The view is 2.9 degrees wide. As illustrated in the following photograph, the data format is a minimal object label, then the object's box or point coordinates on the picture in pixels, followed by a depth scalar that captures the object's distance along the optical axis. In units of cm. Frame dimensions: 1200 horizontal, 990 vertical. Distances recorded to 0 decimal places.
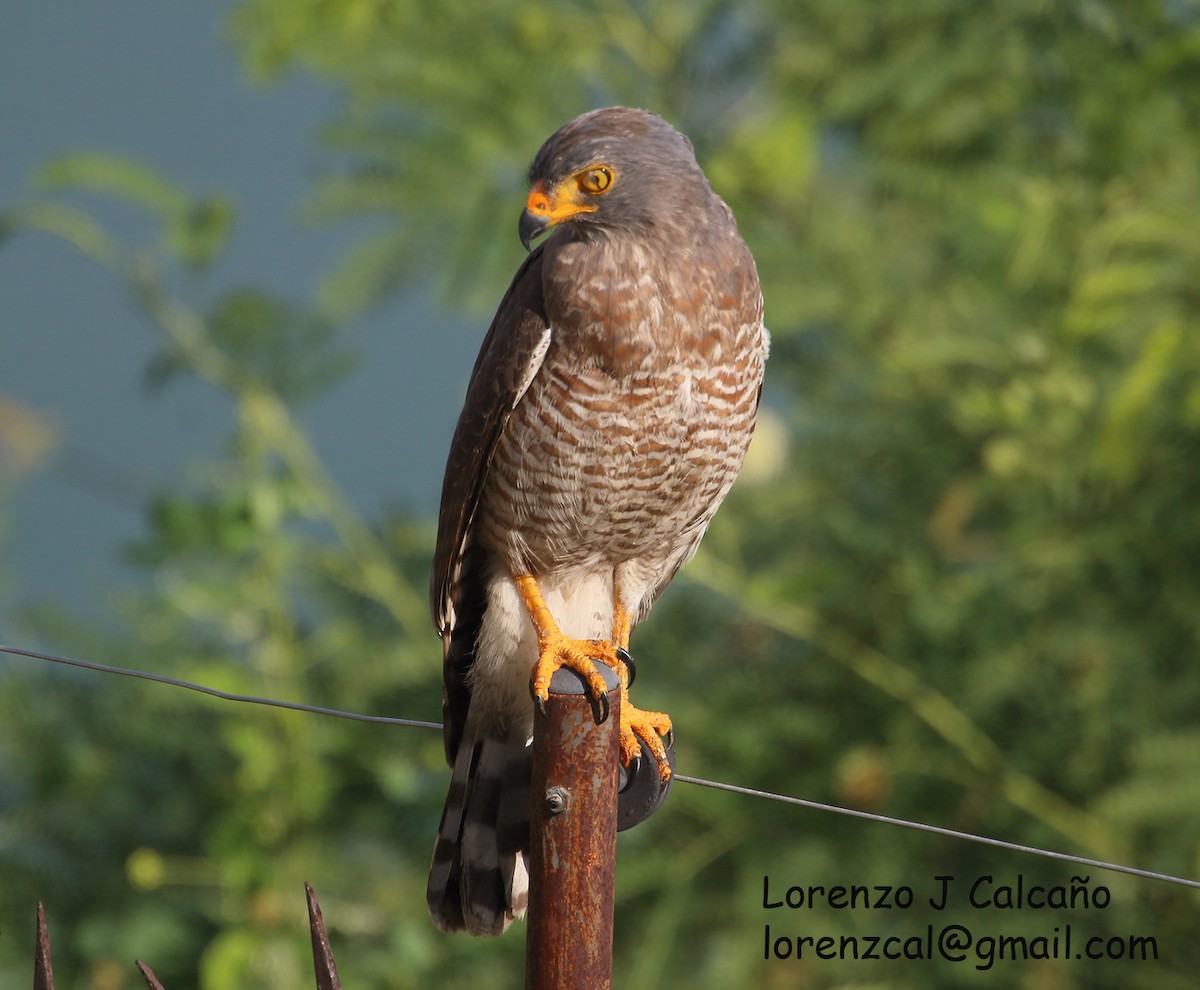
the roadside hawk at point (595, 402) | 950
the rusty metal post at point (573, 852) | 936
